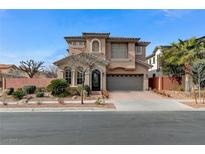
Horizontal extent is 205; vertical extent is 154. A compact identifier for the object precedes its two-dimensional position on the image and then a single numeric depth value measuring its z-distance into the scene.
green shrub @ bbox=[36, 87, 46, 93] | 14.33
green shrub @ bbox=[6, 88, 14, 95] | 13.46
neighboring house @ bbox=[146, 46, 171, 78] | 18.62
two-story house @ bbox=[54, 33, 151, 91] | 16.00
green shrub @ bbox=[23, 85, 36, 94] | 13.72
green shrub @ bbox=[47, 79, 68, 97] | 12.91
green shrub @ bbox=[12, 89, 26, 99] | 11.68
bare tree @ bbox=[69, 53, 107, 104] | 14.16
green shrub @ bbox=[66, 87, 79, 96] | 13.20
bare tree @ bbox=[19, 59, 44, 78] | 22.77
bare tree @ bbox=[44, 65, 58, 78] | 28.32
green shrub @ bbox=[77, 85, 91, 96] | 13.43
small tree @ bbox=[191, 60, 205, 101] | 11.71
